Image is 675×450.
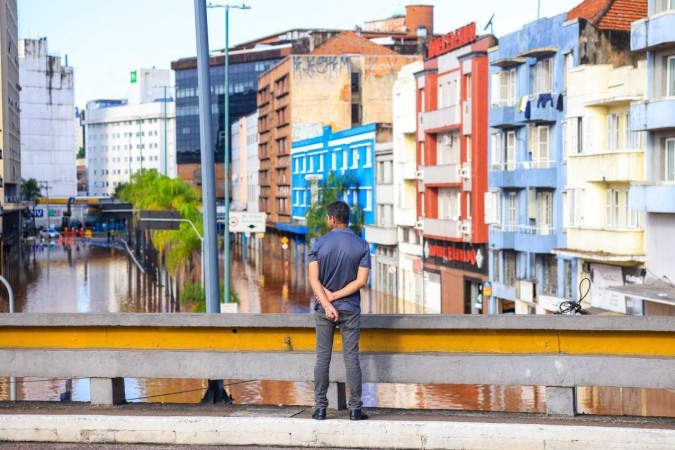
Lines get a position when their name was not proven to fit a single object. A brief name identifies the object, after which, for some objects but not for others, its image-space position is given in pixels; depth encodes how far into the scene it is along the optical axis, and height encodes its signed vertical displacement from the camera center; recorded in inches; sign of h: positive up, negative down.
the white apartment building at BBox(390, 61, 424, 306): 2625.5 -15.6
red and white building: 2218.3 +17.9
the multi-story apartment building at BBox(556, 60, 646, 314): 1620.3 -7.5
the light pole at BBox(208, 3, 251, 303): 1731.1 -6.5
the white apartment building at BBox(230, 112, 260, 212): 5310.0 +68.0
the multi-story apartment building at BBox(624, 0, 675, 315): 1457.9 +37.1
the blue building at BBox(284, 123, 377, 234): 3070.9 +39.5
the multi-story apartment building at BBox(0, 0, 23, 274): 4089.6 +163.8
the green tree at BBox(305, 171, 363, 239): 3206.2 -41.0
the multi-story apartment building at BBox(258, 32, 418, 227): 4067.4 +278.0
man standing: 407.5 -35.6
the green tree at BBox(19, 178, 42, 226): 6535.4 -43.4
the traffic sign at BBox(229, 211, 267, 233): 1963.6 -62.2
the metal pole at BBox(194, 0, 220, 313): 591.5 +12.2
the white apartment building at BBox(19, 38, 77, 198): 7219.5 +366.6
